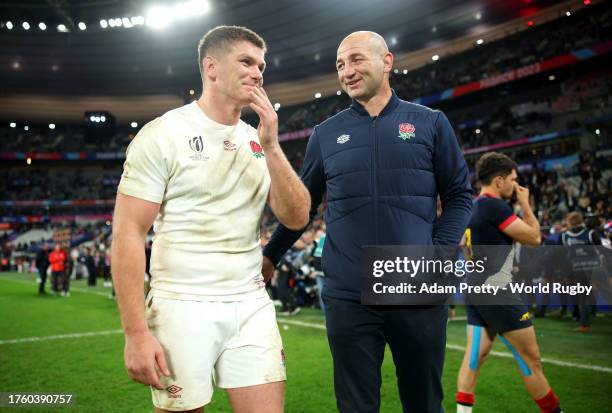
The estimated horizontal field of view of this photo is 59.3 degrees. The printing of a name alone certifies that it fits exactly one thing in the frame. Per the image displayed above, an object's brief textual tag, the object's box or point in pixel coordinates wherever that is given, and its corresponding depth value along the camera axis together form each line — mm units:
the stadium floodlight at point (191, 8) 28188
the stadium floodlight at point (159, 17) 29516
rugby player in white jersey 2121
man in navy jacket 2670
